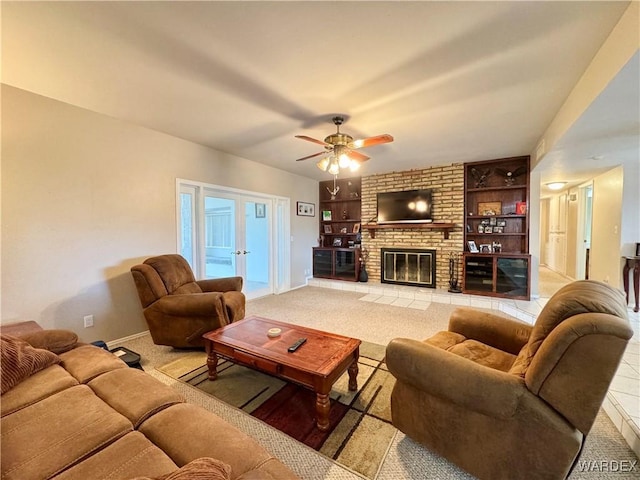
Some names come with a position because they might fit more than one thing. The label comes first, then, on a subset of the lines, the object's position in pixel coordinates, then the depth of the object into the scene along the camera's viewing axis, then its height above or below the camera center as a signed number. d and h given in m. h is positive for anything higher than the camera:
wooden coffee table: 1.64 -0.85
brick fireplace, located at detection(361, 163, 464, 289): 5.00 +0.26
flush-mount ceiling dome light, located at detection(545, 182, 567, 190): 5.56 +0.92
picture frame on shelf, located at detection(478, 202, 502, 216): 4.84 +0.36
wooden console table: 3.49 -0.62
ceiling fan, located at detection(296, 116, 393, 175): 2.61 +0.83
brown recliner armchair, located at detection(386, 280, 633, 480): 1.03 -0.73
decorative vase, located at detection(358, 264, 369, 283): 5.75 -1.02
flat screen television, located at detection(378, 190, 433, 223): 5.15 +0.43
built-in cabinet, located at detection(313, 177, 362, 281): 6.01 -0.06
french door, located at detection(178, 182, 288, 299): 3.87 -0.12
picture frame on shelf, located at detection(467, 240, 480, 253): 4.86 -0.35
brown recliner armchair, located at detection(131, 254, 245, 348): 2.56 -0.77
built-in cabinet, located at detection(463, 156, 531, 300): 4.48 -0.01
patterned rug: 1.54 -1.25
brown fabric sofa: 0.89 -0.79
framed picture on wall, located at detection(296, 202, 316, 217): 5.83 +0.44
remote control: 1.87 -0.84
